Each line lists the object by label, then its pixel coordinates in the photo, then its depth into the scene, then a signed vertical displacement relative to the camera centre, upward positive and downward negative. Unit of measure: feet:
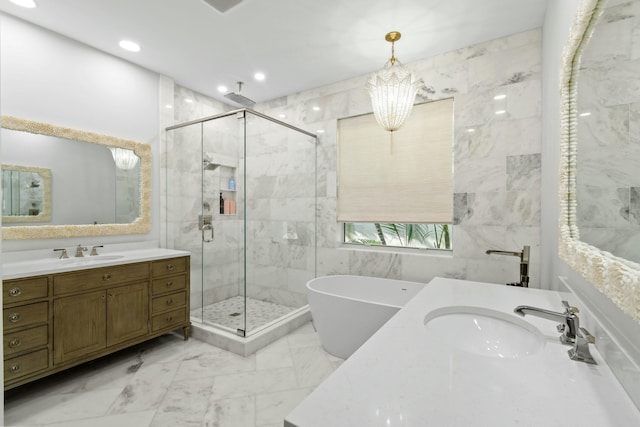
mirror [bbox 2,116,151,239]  7.23 +0.88
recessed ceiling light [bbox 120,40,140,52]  8.14 +4.74
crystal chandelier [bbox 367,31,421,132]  7.07 +2.97
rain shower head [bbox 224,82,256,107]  11.27 +4.57
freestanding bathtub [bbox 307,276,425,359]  7.30 -2.75
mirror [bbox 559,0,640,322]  2.06 +0.60
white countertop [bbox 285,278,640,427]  2.01 -1.48
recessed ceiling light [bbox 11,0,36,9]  6.50 +4.71
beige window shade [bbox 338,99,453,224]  8.75 +1.41
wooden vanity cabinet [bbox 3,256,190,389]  5.88 -2.61
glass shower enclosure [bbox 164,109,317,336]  9.46 -0.22
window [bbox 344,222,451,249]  9.44 -0.87
